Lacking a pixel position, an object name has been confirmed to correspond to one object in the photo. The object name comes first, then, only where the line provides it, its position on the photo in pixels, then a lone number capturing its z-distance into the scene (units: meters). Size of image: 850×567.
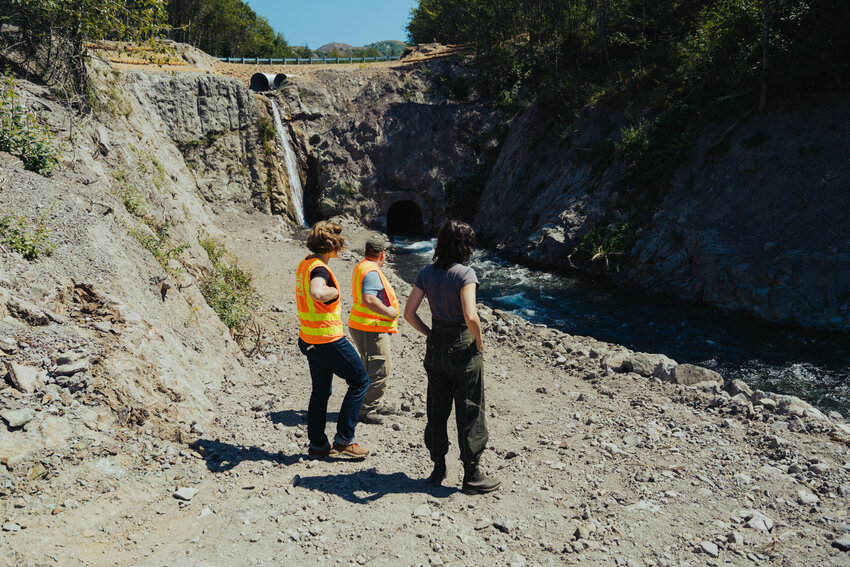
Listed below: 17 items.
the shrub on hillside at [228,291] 8.46
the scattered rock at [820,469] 5.25
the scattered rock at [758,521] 4.36
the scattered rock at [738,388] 7.54
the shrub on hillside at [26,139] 7.36
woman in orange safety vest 4.70
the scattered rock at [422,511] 4.25
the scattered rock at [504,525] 4.19
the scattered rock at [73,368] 4.39
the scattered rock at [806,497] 4.79
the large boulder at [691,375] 7.98
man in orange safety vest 5.29
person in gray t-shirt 4.25
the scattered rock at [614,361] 8.60
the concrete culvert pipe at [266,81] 25.36
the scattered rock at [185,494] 4.17
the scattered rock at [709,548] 4.00
